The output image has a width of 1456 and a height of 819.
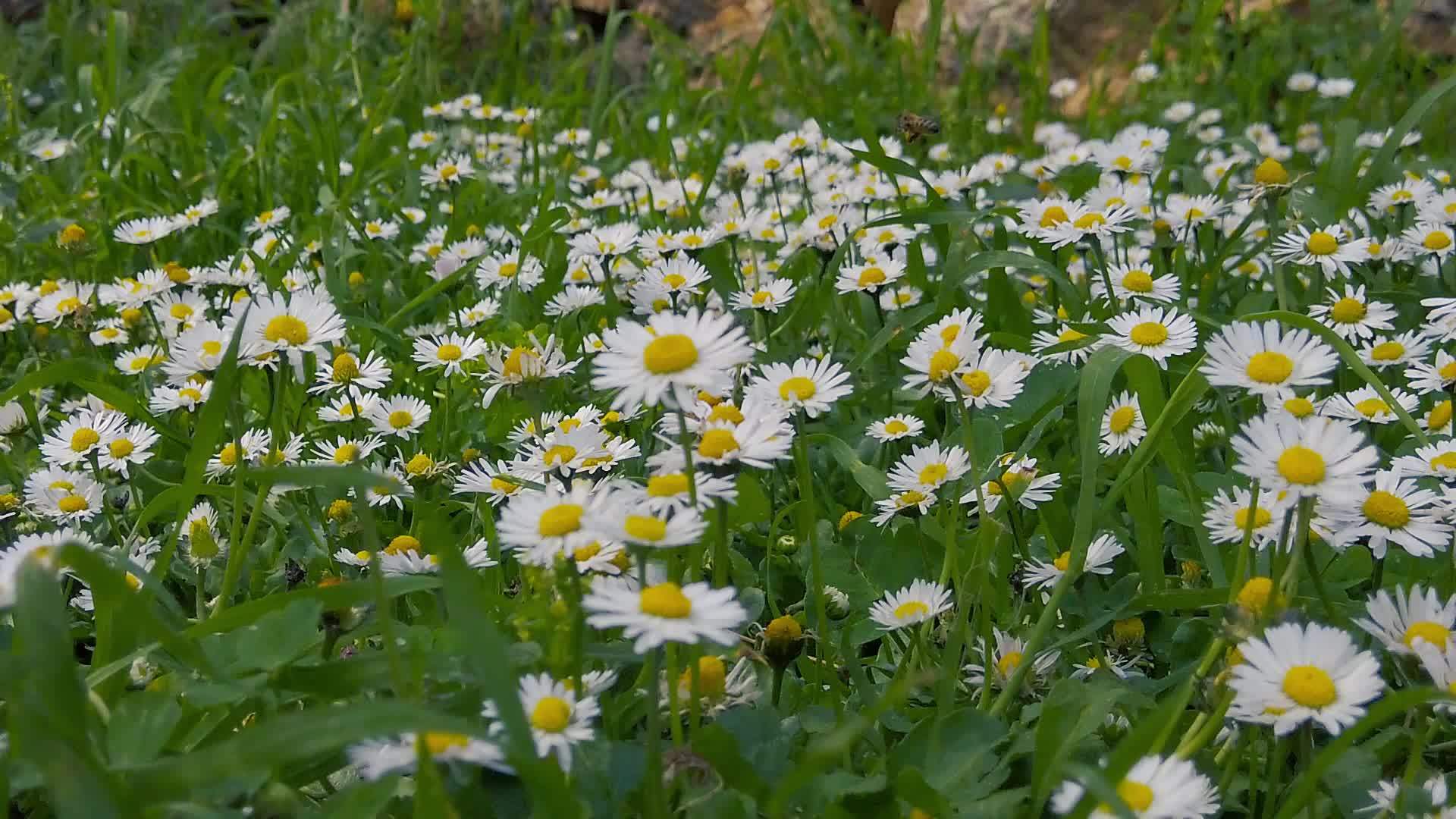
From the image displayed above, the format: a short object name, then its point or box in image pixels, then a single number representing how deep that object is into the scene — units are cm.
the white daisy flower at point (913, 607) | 54
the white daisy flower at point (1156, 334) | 58
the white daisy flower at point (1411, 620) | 50
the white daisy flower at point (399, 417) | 63
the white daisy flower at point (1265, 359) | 52
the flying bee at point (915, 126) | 78
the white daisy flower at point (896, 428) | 60
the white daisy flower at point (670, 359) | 50
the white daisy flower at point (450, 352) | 64
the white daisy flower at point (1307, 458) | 50
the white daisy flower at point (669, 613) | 48
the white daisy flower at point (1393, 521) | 52
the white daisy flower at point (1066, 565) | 55
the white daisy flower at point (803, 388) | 55
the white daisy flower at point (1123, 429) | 60
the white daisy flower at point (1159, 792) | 48
